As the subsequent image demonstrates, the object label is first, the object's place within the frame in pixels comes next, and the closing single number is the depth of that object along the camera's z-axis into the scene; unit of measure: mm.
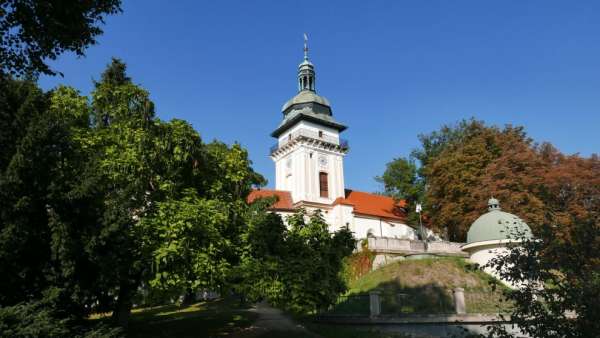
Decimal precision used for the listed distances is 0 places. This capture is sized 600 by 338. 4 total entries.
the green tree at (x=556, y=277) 7375
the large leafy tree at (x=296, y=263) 13148
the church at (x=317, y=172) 47562
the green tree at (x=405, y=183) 47562
